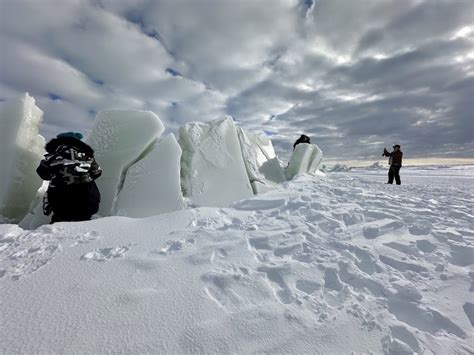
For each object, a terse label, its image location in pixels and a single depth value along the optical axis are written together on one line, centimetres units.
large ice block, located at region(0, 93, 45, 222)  369
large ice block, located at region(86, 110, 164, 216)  392
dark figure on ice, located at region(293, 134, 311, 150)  1111
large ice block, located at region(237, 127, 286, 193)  567
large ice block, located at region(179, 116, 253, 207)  436
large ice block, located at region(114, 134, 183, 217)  362
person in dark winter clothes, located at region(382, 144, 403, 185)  934
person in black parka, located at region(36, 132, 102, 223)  296
